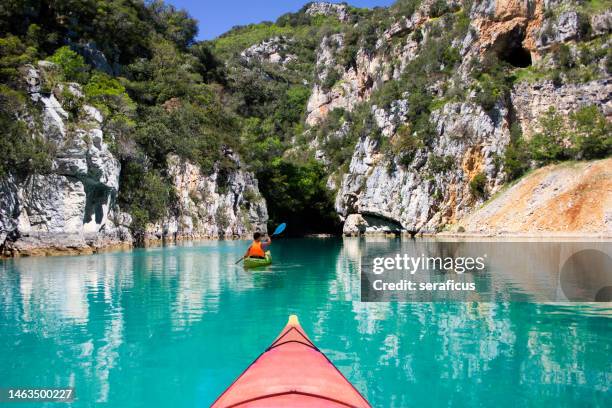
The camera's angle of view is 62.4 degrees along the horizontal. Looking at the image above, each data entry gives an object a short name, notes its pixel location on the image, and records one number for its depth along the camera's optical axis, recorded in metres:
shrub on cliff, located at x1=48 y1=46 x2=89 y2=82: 37.91
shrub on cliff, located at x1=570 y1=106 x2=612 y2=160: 45.69
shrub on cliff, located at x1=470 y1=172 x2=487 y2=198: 55.97
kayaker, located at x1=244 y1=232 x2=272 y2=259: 21.70
